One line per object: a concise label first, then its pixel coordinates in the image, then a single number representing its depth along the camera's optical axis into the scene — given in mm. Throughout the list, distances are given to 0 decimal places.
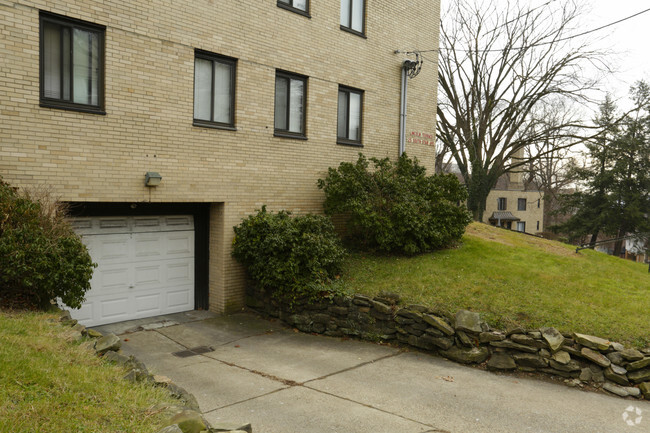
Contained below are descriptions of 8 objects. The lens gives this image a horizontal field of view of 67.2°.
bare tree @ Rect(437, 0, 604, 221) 30219
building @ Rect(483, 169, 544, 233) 47750
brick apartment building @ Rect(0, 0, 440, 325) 8828
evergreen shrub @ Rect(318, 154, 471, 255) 12000
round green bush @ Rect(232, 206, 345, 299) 10359
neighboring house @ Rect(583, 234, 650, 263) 41088
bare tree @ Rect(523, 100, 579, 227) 33375
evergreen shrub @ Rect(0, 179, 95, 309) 6754
